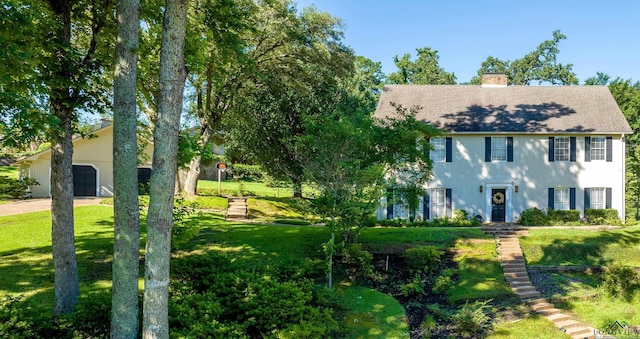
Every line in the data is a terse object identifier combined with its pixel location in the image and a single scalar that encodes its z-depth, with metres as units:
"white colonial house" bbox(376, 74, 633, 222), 20.38
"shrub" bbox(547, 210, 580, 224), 19.73
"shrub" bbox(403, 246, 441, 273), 13.73
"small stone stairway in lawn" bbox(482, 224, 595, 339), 10.83
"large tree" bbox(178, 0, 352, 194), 18.88
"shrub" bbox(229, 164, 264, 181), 28.89
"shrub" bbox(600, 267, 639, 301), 12.88
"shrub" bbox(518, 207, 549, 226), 19.39
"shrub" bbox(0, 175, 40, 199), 22.44
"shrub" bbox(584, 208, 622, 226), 19.69
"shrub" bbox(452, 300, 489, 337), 10.23
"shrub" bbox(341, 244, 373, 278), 13.09
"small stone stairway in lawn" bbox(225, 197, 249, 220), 21.03
